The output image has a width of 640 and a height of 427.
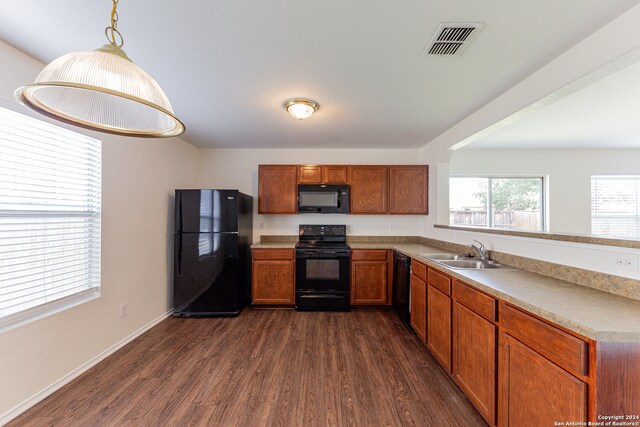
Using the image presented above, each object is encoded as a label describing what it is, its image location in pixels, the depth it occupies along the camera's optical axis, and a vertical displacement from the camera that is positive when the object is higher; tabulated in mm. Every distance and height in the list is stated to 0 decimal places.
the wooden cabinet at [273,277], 3465 -879
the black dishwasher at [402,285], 2852 -857
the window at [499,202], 4266 +247
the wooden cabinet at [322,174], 3789 +621
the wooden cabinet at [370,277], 3465 -868
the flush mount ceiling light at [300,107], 2297 +1009
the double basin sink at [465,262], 2253 -449
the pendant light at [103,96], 757 +406
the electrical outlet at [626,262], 1327 -243
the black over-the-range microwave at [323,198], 3760 +252
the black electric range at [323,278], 3414 -879
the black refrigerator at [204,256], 3207 -548
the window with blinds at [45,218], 1646 -41
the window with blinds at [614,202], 4141 +254
